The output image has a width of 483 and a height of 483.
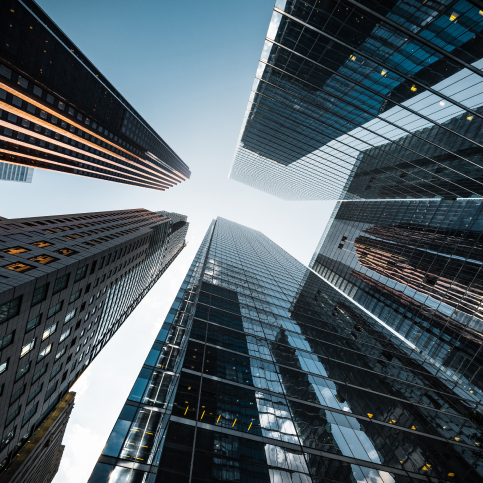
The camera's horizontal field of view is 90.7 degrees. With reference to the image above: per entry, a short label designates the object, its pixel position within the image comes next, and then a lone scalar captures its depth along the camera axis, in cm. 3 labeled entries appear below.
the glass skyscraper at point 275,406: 1203
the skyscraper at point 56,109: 4719
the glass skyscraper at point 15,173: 15338
